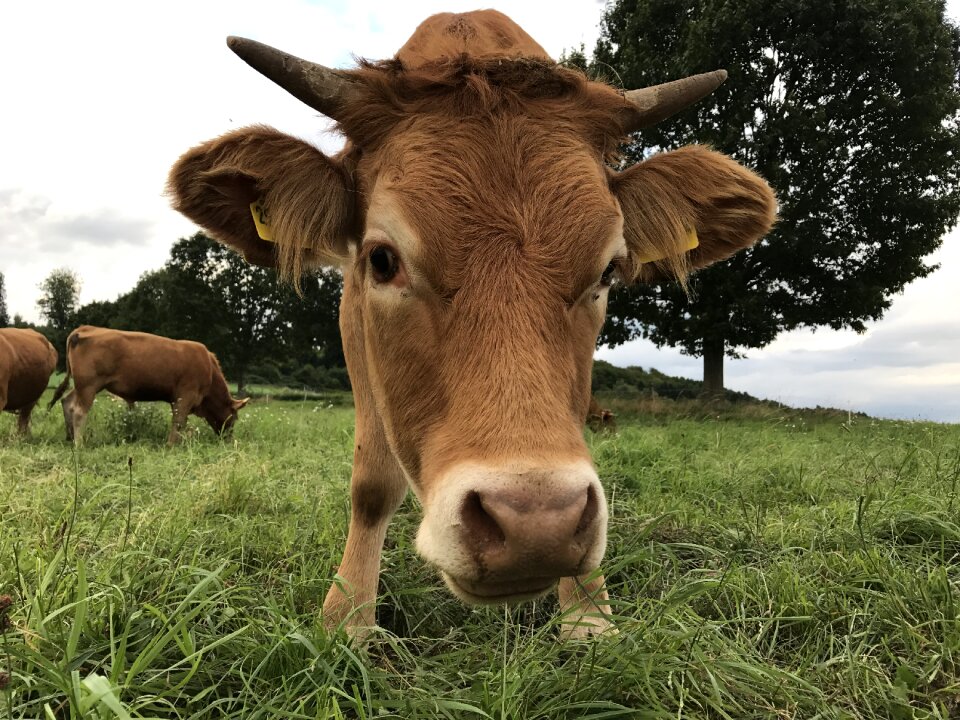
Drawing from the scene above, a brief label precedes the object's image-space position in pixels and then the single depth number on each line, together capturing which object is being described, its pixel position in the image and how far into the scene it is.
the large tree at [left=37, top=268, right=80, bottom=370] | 60.16
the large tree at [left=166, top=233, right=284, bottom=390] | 32.28
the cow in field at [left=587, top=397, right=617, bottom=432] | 9.04
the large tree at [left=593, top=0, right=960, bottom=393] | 13.77
